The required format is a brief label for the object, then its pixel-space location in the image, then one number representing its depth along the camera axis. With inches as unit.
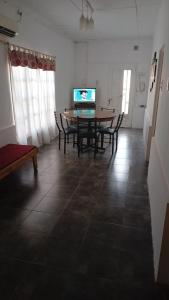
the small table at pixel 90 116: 159.5
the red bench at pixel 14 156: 108.5
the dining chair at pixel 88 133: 167.8
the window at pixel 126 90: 261.1
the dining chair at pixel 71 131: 176.2
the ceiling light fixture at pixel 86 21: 131.5
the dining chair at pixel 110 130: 174.5
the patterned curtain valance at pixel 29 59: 138.3
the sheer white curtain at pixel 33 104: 150.1
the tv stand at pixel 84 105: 259.6
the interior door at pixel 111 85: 262.8
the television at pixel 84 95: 258.7
